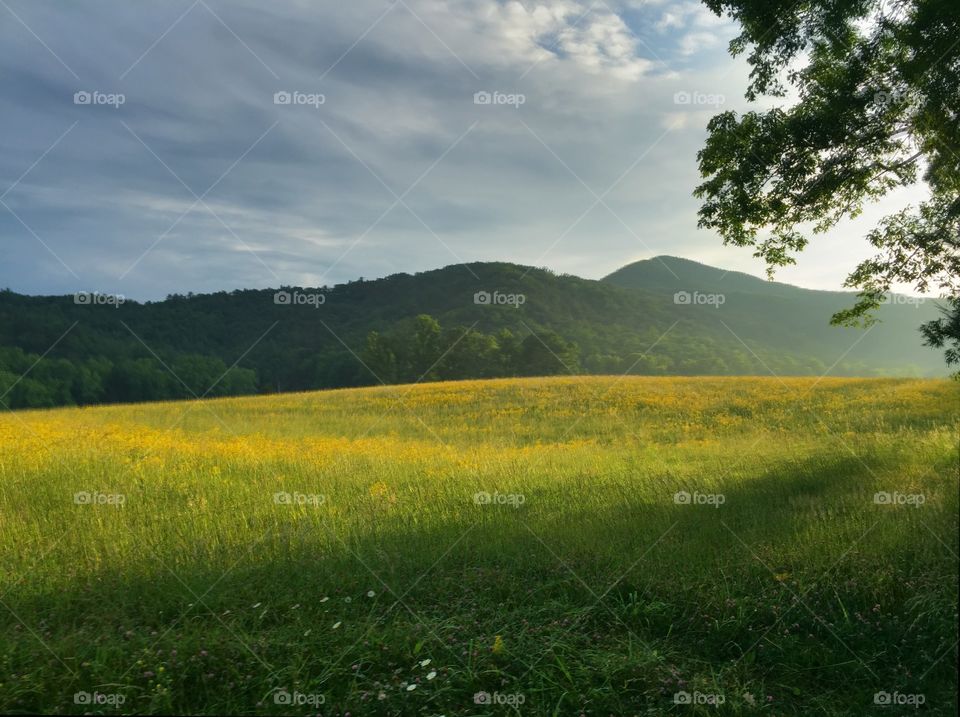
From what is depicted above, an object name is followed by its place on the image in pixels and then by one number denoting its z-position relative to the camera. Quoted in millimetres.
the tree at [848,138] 10836
